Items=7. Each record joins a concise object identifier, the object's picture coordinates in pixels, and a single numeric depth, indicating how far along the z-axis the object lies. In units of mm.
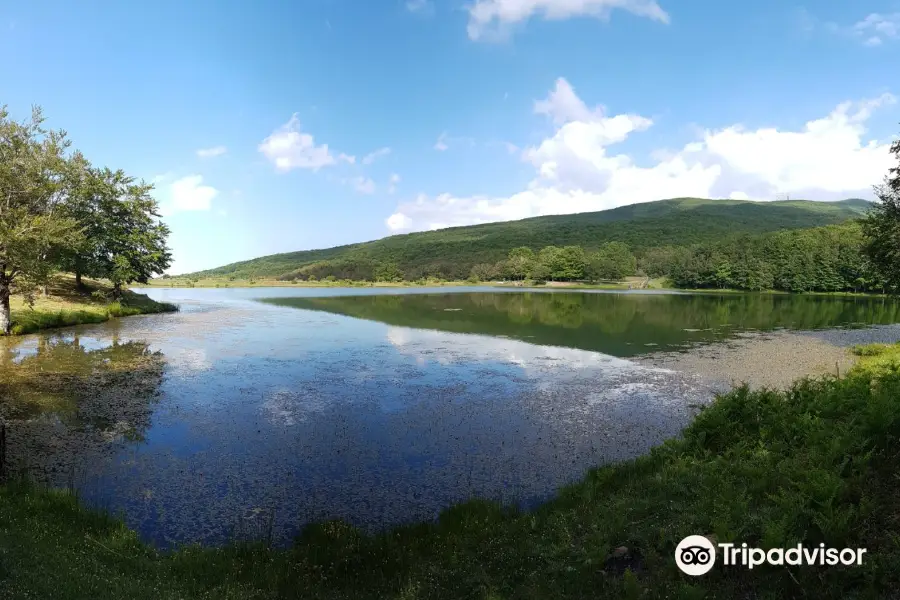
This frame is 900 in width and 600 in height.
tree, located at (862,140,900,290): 29922
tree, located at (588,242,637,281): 177875
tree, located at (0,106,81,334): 33253
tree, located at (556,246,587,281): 180875
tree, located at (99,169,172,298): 54438
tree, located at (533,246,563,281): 180000
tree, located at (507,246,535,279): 194750
